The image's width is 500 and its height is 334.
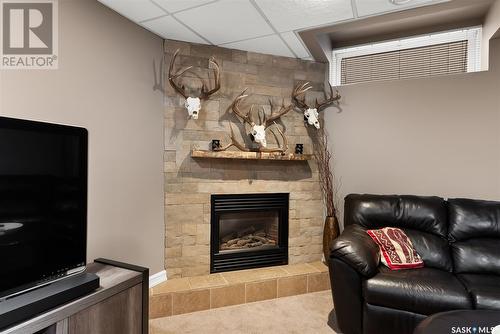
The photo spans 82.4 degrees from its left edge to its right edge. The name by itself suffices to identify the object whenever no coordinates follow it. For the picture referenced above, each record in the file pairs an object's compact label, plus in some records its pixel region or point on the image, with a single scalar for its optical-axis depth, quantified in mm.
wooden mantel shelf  2762
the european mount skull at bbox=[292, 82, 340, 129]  3184
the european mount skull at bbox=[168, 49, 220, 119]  2664
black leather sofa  1901
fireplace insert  2961
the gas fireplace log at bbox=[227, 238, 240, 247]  3123
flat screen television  1266
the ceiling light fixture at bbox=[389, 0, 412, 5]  2152
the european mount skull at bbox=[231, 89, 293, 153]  2916
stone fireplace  2791
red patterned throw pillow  2271
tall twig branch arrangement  3324
